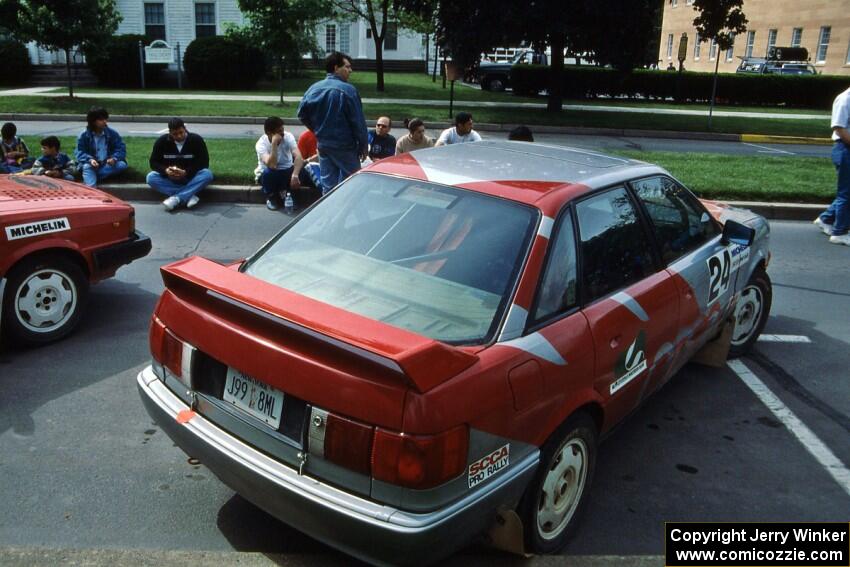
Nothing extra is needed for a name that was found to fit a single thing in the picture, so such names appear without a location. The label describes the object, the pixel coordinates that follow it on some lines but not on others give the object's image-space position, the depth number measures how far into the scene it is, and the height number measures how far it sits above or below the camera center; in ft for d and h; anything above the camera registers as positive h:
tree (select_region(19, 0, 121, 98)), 63.10 +3.51
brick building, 143.54 +12.18
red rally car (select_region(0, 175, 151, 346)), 16.67 -4.15
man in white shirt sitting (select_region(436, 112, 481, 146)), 31.44 -2.12
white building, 123.95 +8.33
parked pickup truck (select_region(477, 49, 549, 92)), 108.06 +0.91
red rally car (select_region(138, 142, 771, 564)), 8.41 -3.24
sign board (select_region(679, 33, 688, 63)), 74.51 +4.08
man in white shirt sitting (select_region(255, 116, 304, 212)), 32.73 -3.74
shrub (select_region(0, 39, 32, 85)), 93.25 +0.24
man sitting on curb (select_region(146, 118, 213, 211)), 32.40 -4.03
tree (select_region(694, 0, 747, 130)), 71.10 +6.61
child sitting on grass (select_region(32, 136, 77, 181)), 32.96 -4.13
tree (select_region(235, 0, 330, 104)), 68.18 +4.37
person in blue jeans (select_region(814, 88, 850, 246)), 27.63 -3.22
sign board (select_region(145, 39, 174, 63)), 86.99 +1.70
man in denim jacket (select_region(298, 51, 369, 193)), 25.48 -1.33
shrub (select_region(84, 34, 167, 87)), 92.48 +0.20
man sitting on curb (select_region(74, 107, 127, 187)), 33.32 -3.61
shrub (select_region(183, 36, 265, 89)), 91.81 +1.07
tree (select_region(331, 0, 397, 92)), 91.95 +8.27
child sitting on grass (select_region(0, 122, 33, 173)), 33.14 -3.80
